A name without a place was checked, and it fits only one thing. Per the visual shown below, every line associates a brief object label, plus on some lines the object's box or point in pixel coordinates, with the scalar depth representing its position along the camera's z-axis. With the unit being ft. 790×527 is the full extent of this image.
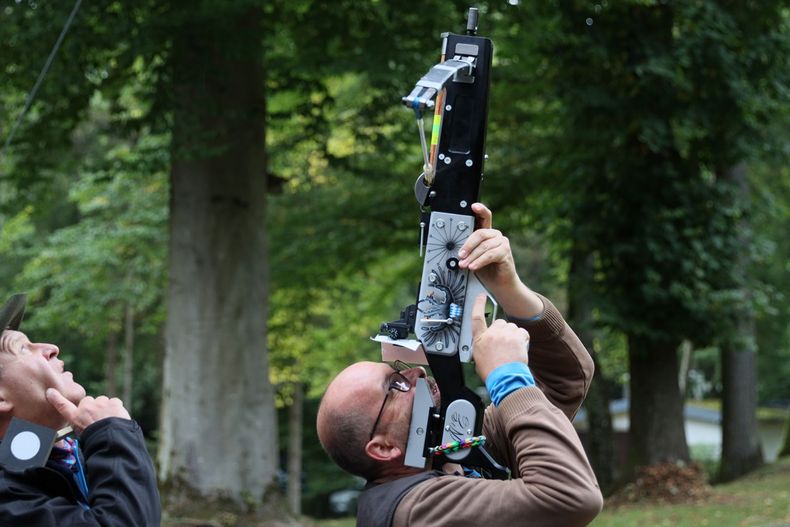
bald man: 8.18
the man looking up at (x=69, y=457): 9.45
